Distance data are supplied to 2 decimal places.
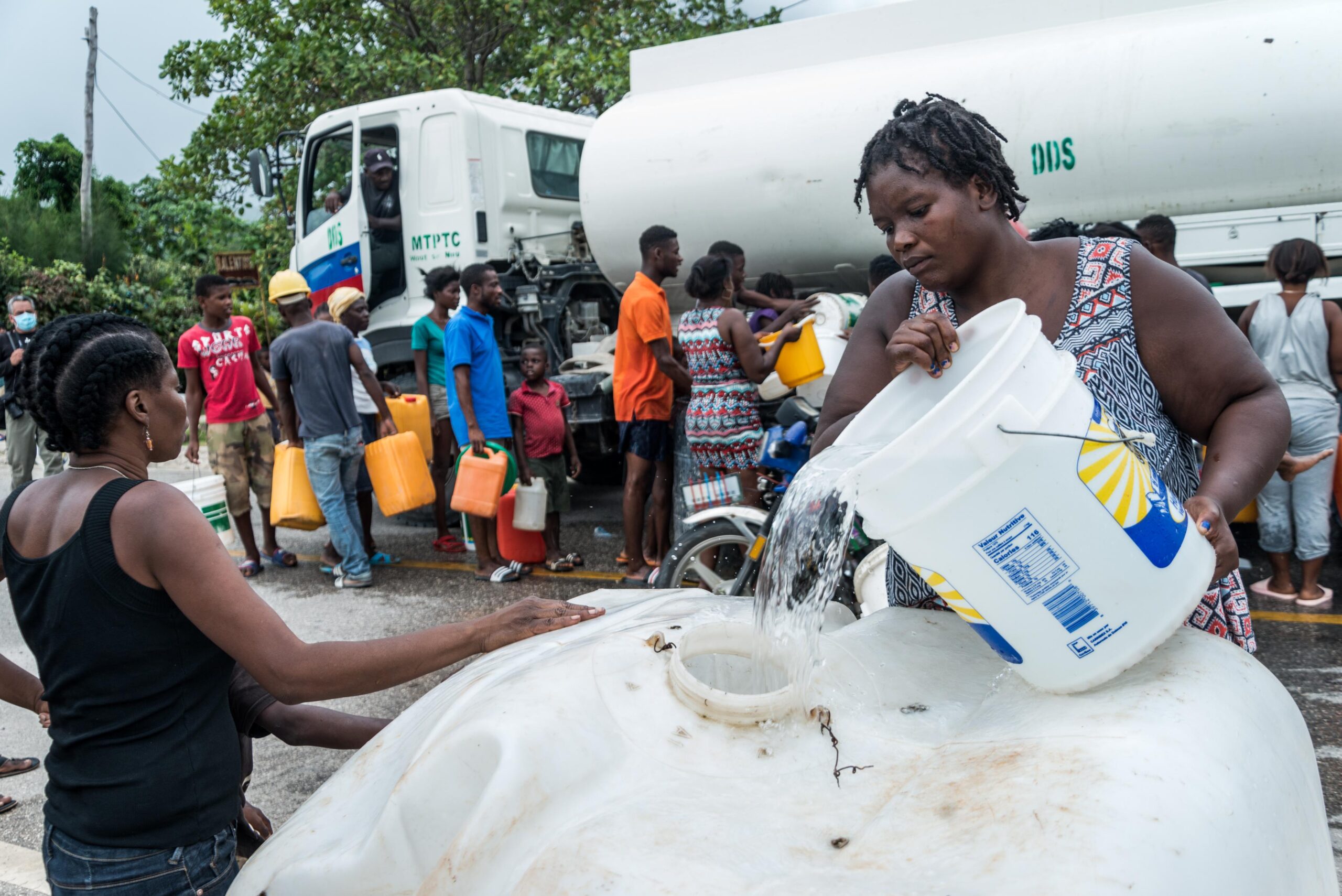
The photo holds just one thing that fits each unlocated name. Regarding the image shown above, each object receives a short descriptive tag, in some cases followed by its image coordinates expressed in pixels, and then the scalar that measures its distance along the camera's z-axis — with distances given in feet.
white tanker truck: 16.75
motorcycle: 15.06
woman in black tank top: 5.66
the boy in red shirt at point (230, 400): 21.45
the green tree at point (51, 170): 91.76
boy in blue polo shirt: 20.43
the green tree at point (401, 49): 48.57
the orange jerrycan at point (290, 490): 21.02
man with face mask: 28.22
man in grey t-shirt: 20.44
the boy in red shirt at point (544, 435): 21.16
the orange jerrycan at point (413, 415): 23.49
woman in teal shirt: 23.15
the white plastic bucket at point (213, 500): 20.61
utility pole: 71.05
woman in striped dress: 17.75
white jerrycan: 20.61
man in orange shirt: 18.95
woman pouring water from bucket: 5.31
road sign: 50.26
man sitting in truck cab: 27.71
